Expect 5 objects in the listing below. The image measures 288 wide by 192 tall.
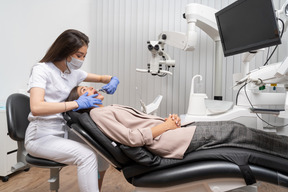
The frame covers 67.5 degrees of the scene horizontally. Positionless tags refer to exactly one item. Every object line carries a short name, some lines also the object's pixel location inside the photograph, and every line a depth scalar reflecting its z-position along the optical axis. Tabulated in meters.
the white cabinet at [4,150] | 1.87
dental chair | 0.90
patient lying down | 1.00
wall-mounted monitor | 1.20
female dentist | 1.09
